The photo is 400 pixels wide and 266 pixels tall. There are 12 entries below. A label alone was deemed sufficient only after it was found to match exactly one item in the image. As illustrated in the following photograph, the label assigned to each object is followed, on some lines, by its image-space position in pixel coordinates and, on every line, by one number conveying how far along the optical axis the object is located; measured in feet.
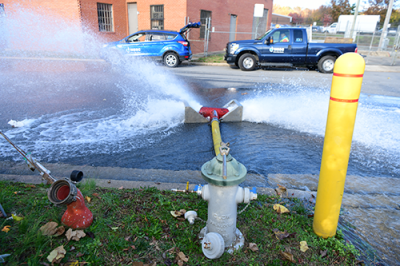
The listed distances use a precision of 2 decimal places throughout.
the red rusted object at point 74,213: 7.79
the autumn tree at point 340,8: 153.99
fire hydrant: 6.88
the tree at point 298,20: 213.87
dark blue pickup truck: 45.62
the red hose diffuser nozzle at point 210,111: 20.19
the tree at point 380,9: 146.92
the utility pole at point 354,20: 75.07
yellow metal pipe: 13.03
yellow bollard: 6.61
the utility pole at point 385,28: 77.15
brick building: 61.16
